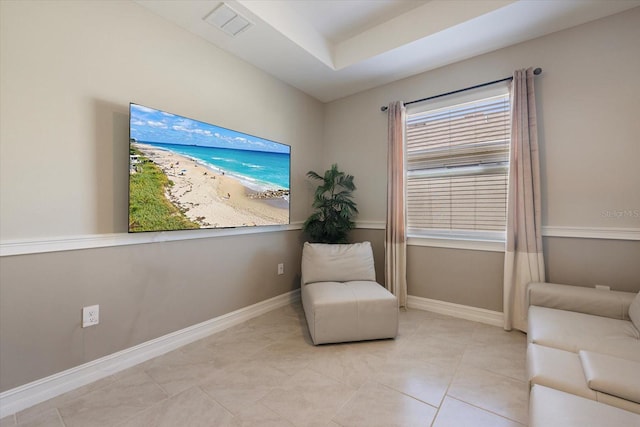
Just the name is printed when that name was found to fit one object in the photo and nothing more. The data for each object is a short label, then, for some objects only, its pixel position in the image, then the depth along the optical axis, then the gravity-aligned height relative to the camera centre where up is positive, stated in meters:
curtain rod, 2.30 +1.25
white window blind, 2.57 +0.48
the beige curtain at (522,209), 2.27 +0.05
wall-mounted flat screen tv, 1.82 +0.32
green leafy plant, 3.13 -0.02
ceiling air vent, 1.99 +1.52
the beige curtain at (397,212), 2.97 +0.02
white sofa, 0.95 -0.68
